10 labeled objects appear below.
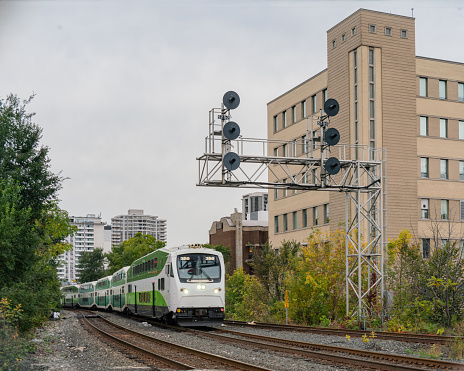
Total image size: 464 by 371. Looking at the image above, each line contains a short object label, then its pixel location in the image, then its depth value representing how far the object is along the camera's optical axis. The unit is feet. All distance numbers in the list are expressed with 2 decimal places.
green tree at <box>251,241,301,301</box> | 117.60
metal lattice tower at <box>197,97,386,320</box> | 76.18
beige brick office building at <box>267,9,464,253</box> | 137.49
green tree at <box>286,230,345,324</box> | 94.12
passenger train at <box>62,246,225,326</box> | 81.30
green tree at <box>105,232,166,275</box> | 296.30
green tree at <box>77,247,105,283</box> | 538.88
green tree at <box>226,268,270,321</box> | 118.21
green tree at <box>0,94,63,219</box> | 84.02
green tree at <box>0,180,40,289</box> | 63.57
